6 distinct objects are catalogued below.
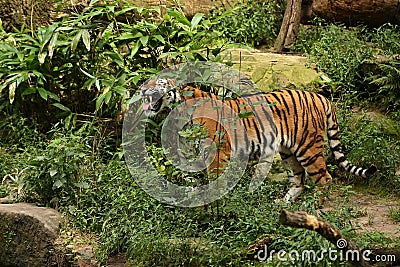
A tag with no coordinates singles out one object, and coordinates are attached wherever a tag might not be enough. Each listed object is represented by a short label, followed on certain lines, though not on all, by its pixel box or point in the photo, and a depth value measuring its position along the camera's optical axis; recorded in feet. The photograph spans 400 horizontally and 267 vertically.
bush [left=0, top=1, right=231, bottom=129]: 47.34
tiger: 42.32
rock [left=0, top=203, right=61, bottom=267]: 37.11
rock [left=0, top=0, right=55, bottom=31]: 58.18
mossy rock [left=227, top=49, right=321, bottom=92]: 54.60
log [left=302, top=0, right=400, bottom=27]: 72.84
